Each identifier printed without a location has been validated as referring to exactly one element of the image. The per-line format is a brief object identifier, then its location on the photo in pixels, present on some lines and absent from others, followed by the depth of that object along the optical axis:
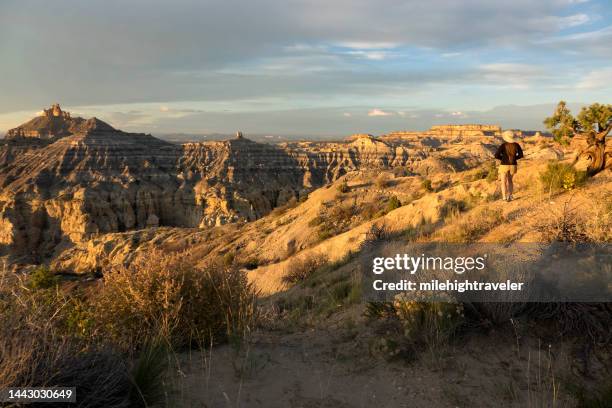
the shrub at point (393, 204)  18.66
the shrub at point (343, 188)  25.61
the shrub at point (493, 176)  14.75
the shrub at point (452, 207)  12.61
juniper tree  11.52
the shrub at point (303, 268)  13.48
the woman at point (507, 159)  10.82
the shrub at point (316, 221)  20.61
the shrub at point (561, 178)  10.66
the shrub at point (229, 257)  19.47
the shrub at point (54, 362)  2.91
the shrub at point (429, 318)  4.69
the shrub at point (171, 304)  4.66
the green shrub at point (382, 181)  24.86
